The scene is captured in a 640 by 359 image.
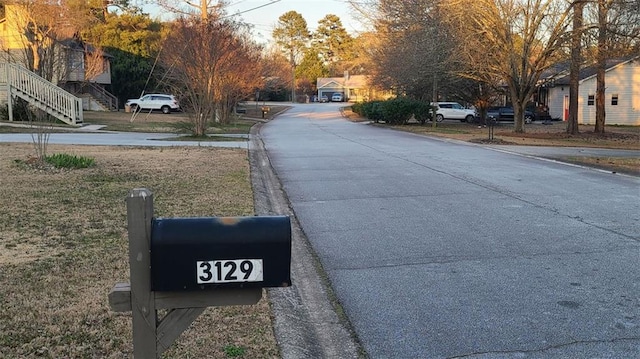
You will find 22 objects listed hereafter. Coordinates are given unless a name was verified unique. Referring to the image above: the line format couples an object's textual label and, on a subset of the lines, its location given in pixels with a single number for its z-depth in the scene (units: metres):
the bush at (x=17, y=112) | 30.77
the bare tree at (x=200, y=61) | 24.22
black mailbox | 2.46
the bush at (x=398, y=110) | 40.28
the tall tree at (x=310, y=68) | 121.38
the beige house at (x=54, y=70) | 28.95
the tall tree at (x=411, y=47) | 34.09
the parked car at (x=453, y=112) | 45.47
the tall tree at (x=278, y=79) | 81.12
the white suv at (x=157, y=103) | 49.53
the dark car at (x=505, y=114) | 46.06
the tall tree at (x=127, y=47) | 55.06
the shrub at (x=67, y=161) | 12.86
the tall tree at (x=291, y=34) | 118.06
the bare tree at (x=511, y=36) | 25.61
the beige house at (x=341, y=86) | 108.00
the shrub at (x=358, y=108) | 53.24
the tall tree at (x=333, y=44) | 124.94
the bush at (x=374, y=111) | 43.26
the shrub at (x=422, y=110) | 40.03
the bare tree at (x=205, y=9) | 32.34
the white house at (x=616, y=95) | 43.41
